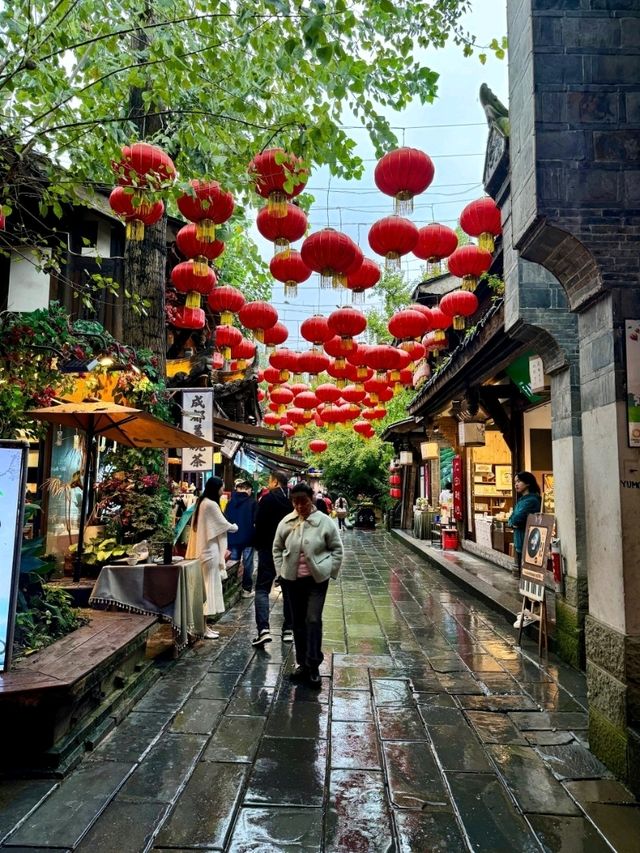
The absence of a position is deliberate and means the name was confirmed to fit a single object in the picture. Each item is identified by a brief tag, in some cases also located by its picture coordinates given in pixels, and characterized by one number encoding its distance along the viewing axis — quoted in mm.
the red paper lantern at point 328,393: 15008
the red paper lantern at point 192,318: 10281
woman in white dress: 7125
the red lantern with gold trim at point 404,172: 6137
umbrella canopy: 6051
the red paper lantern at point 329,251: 6848
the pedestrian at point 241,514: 8359
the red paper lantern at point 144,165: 5809
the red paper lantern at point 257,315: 9914
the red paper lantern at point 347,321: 9422
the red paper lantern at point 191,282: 8141
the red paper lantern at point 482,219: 7305
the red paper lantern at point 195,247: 7574
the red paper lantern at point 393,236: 7160
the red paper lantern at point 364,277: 8195
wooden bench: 3477
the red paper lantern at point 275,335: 10586
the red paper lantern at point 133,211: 6152
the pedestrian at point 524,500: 7773
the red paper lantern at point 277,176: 5684
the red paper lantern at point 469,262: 8234
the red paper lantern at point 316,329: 10375
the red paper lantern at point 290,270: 7789
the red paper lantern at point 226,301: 9586
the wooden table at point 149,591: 5922
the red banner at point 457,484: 15420
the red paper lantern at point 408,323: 9891
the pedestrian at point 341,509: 24498
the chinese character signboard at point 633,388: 3707
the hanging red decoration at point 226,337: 11367
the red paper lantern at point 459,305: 9531
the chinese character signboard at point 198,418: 10234
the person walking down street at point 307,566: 5359
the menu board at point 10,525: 3779
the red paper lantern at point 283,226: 6574
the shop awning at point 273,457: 18859
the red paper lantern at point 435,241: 7723
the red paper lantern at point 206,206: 6203
